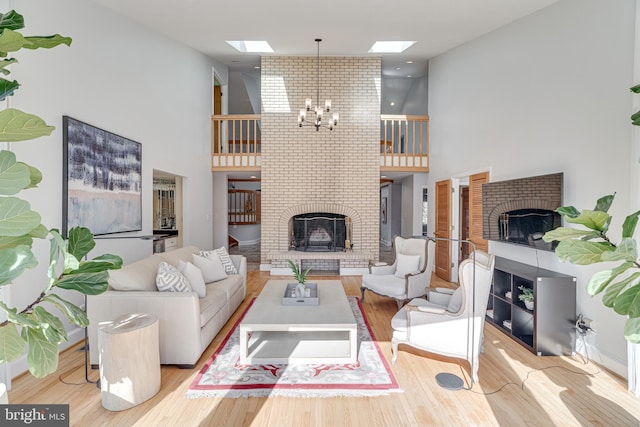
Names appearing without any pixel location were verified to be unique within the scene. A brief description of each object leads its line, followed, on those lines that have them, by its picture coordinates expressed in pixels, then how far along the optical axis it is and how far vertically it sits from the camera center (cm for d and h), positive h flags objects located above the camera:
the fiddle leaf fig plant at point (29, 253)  63 -10
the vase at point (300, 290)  347 -87
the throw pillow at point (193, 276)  337 -70
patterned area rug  247 -138
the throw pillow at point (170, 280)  300 -66
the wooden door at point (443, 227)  602 -32
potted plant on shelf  335 -91
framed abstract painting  328 +35
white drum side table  224 -109
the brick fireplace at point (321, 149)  661 +126
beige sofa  275 -87
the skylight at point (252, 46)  605 +311
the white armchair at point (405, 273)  425 -90
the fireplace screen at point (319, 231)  697 -45
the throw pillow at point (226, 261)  451 -71
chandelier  499 +175
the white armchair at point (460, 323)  263 -96
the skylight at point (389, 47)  595 +310
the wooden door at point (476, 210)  502 +1
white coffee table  283 -120
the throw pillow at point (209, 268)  412 -75
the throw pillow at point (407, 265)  467 -79
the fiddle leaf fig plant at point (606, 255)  106 -15
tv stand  317 -102
